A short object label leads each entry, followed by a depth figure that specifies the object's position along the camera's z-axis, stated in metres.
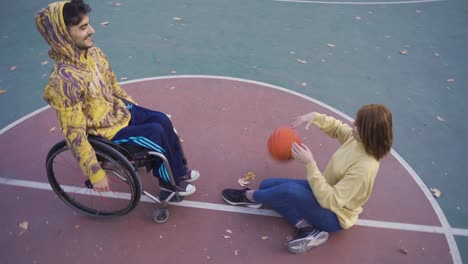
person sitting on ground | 2.40
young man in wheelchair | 2.38
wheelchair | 2.76
